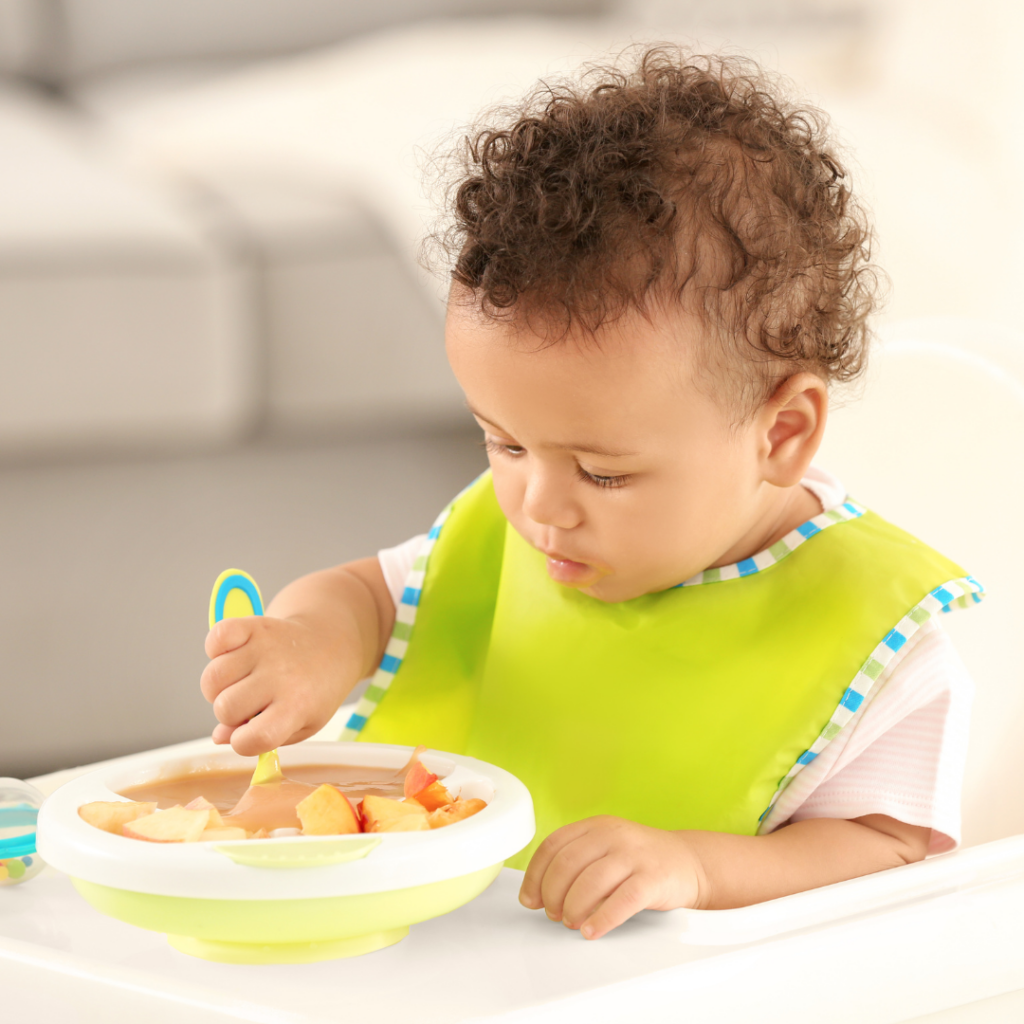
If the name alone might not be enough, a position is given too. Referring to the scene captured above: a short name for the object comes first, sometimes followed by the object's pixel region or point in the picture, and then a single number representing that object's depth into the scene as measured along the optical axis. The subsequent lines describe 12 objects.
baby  1.42
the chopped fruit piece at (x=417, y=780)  1.37
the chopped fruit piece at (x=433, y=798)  1.36
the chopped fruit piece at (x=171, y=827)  1.33
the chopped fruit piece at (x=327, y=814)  1.34
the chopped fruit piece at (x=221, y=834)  1.33
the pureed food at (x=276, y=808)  1.33
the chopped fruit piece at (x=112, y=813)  1.34
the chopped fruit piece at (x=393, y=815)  1.34
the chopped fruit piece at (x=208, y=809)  1.34
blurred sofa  2.27
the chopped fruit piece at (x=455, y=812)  1.35
